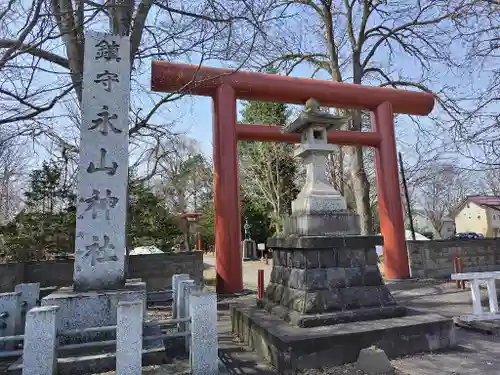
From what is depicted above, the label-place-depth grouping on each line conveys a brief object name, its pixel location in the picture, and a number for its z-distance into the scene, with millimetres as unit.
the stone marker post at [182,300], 4473
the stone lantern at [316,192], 5039
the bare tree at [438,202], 33312
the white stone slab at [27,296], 4730
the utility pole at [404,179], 15622
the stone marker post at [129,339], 3000
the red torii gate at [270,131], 8242
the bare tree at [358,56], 12281
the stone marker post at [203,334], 3301
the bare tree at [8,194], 16016
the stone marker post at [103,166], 4223
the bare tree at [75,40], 4602
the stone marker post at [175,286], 5135
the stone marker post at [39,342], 3006
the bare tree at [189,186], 19159
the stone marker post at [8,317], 4223
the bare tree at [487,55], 7754
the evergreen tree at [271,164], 20469
